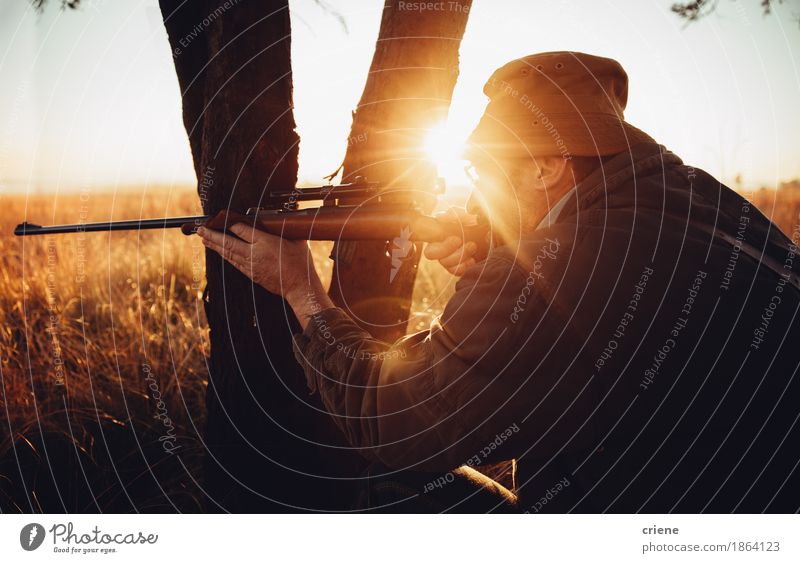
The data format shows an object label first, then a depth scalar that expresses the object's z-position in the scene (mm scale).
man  1537
